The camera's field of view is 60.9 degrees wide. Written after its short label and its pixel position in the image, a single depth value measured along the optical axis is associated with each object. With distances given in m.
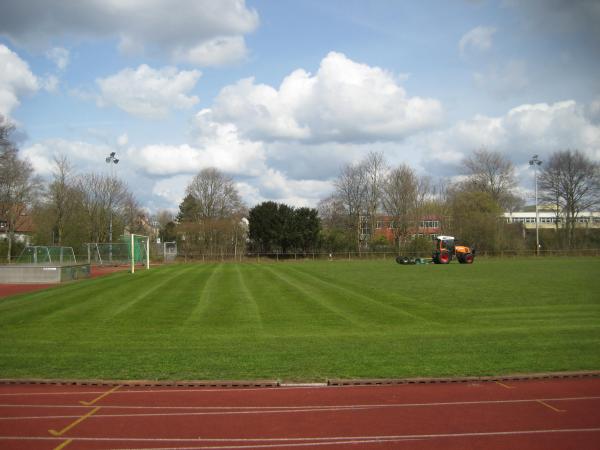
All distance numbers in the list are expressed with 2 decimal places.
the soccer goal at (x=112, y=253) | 52.28
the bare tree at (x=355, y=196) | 79.12
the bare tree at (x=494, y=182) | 82.38
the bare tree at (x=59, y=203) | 60.91
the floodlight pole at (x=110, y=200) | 52.50
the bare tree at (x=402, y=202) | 76.94
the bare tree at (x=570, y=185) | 72.00
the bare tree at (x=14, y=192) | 55.59
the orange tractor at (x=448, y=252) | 51.25
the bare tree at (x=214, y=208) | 73.88
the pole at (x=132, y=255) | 40.62
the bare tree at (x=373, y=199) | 78.44
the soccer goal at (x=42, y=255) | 37.12
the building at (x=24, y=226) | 62.38
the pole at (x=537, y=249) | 67.56
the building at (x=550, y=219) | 77.25
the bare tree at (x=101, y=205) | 65.72
